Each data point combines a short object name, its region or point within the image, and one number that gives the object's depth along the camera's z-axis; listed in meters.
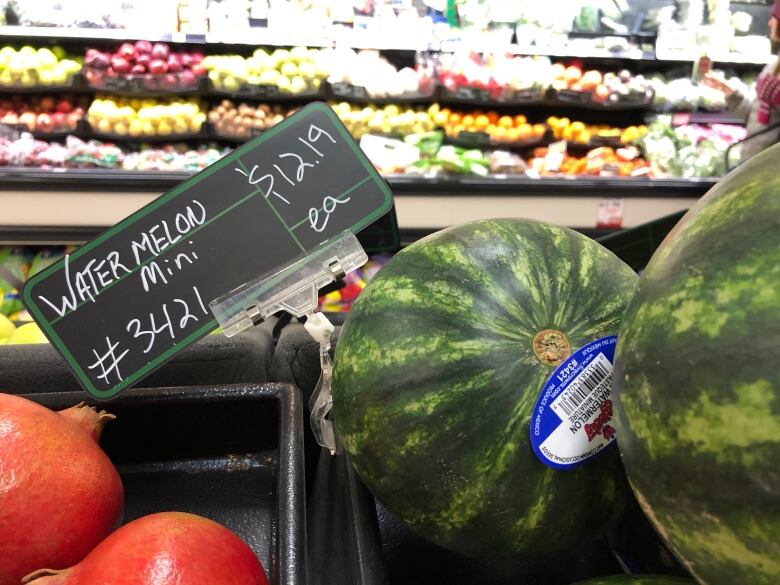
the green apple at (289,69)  2.97
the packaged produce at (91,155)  2.85
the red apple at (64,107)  3.10
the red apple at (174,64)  2.98
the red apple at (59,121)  3.03
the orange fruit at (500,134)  3.18
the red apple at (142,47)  2.96
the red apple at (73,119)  3.03
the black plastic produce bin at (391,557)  0.57
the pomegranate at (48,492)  0.48
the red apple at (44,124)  3.00
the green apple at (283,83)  2.98
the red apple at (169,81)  2.97
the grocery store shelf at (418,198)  2.63
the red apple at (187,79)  2.98
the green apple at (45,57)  2.91
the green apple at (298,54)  3.01
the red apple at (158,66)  2.94
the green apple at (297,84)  3.00
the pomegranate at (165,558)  0.43
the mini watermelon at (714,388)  0.33
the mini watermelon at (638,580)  0.45
